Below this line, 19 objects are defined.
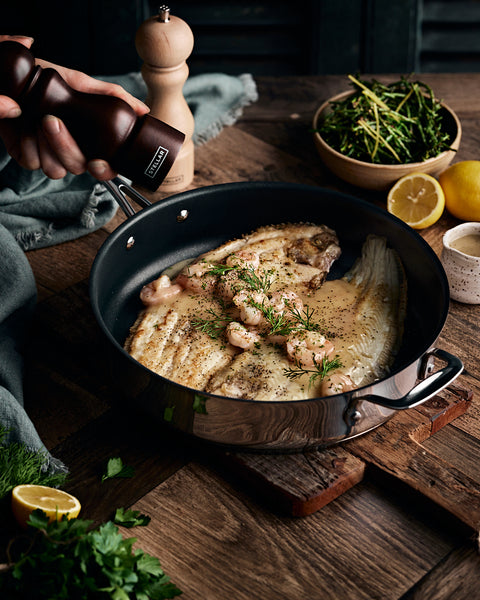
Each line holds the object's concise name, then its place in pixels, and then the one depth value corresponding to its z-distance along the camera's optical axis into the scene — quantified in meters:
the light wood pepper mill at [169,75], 1.17
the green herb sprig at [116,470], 0.95
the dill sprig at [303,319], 1.04
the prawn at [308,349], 0.99
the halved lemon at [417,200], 1.17
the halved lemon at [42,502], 0.89
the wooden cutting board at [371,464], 0.92
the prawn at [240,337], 1.02
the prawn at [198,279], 1.08
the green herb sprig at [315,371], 0.99
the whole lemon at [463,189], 1.17
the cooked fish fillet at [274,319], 1.00
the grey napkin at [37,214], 1.01
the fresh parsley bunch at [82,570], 0.85
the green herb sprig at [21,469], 0.93
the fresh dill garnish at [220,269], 1.09
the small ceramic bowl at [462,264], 1.08
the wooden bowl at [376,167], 1.20
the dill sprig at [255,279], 1.08
